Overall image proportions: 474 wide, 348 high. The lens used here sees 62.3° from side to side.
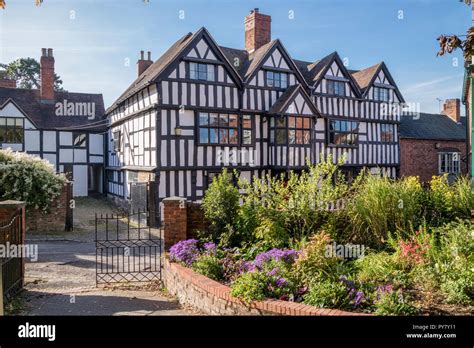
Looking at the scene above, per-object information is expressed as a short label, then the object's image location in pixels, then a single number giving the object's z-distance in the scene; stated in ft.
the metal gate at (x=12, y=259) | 20.95
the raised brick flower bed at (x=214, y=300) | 14.99
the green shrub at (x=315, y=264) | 17.38
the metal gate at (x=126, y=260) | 27.50
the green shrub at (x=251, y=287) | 16.20
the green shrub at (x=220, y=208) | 24.58
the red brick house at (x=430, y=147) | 85.97
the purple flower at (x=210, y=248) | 21.86
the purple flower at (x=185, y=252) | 22.34
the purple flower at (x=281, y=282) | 16.72
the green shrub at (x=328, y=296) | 15.19
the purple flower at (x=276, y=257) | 18.81
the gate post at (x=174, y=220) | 24.45
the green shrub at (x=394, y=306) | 14.43
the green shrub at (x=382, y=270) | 17.47
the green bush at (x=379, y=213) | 23.08
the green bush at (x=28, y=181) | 46.44
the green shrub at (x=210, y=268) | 20.20
